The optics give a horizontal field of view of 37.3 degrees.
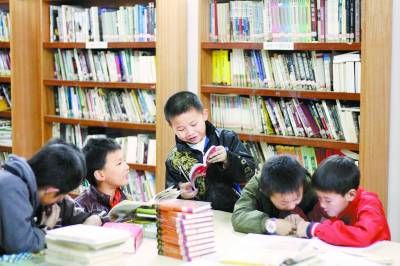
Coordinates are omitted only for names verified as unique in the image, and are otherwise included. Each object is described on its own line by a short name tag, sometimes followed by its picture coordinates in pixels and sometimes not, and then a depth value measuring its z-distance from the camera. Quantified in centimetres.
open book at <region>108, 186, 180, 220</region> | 258
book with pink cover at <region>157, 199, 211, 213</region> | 214
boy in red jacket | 220
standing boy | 291
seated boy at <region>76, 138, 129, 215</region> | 275
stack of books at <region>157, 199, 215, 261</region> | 211
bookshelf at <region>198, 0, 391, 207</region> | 322
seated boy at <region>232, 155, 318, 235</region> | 235
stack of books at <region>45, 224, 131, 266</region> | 195
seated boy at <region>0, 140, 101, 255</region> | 206
